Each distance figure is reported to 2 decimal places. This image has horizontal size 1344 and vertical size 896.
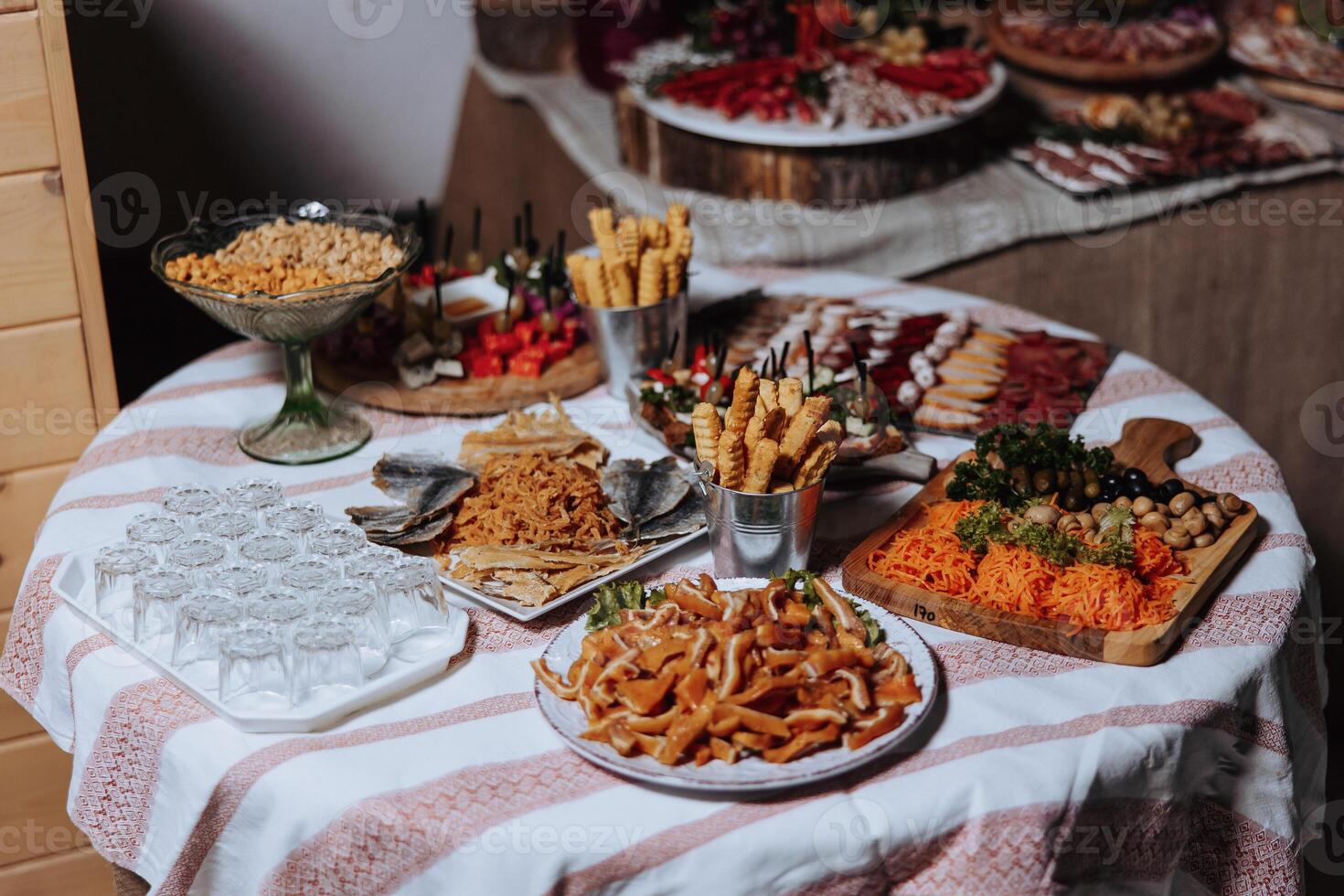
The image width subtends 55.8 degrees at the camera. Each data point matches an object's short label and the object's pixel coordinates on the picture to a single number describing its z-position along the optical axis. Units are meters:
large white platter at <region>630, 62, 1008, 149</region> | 3.37
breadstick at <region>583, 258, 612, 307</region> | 2.21
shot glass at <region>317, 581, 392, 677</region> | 1.48
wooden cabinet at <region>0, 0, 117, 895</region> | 2.15
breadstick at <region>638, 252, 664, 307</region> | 2.20
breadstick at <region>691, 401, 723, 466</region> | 1.59
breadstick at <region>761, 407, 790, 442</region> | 1.61
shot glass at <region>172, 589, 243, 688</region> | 1.48
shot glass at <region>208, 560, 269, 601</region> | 1.53
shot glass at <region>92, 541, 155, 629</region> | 1.61
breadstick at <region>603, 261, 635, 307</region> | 2.20
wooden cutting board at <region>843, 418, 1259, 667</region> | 1.52
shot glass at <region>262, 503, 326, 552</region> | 1.67
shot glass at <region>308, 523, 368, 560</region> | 1.61
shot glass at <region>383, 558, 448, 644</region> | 1.54
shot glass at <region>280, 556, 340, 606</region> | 1.53
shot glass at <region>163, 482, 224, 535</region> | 1.72
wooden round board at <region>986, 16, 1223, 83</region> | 3.99
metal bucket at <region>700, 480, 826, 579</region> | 1.63
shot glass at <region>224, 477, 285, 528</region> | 1.74
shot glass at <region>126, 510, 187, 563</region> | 1.65
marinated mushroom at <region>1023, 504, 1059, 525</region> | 1.71
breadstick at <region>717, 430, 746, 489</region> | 1.58
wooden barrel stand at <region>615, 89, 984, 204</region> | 3.46
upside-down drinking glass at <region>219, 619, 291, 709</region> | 1.41
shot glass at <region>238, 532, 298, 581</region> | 1.61
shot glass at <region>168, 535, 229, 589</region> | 1.58
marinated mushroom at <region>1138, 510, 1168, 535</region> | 1.73
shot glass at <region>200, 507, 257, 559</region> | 1.66
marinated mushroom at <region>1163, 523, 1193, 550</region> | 1.72
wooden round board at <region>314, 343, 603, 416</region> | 2.27
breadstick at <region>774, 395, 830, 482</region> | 1.58
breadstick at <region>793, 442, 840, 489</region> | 1.63
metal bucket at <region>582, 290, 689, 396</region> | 2.24
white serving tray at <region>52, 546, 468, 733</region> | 1.42
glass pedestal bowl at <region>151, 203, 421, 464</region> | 1.96
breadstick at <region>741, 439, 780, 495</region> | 1.57
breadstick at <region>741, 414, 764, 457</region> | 1.60
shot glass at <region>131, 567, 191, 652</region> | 1.53
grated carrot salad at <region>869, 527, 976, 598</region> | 1.65
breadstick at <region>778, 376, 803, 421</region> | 1.63
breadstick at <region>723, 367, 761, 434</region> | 1.59
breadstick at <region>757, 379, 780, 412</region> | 1.62
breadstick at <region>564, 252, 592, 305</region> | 2.24
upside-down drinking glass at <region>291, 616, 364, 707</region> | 1.42
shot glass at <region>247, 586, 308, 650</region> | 1.46
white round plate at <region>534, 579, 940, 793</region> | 1.30
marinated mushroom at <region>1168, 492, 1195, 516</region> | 1.78
